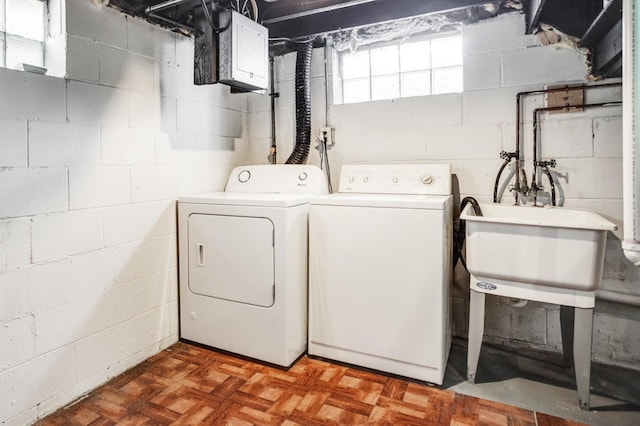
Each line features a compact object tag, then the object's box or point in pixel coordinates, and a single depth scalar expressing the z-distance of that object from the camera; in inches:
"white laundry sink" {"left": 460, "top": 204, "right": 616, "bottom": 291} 62.6
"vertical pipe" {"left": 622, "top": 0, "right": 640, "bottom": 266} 49.6
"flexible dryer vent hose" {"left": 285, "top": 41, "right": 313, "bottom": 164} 104.2
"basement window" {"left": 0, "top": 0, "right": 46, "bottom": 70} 64.4
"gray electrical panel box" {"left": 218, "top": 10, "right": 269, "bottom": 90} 80.8
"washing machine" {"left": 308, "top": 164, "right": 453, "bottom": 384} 73.2
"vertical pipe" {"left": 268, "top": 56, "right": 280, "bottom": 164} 113.7
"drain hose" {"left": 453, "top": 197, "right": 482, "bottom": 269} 92.2
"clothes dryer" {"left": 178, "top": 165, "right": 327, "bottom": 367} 80.6
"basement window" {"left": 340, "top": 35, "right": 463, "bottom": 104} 98.2
